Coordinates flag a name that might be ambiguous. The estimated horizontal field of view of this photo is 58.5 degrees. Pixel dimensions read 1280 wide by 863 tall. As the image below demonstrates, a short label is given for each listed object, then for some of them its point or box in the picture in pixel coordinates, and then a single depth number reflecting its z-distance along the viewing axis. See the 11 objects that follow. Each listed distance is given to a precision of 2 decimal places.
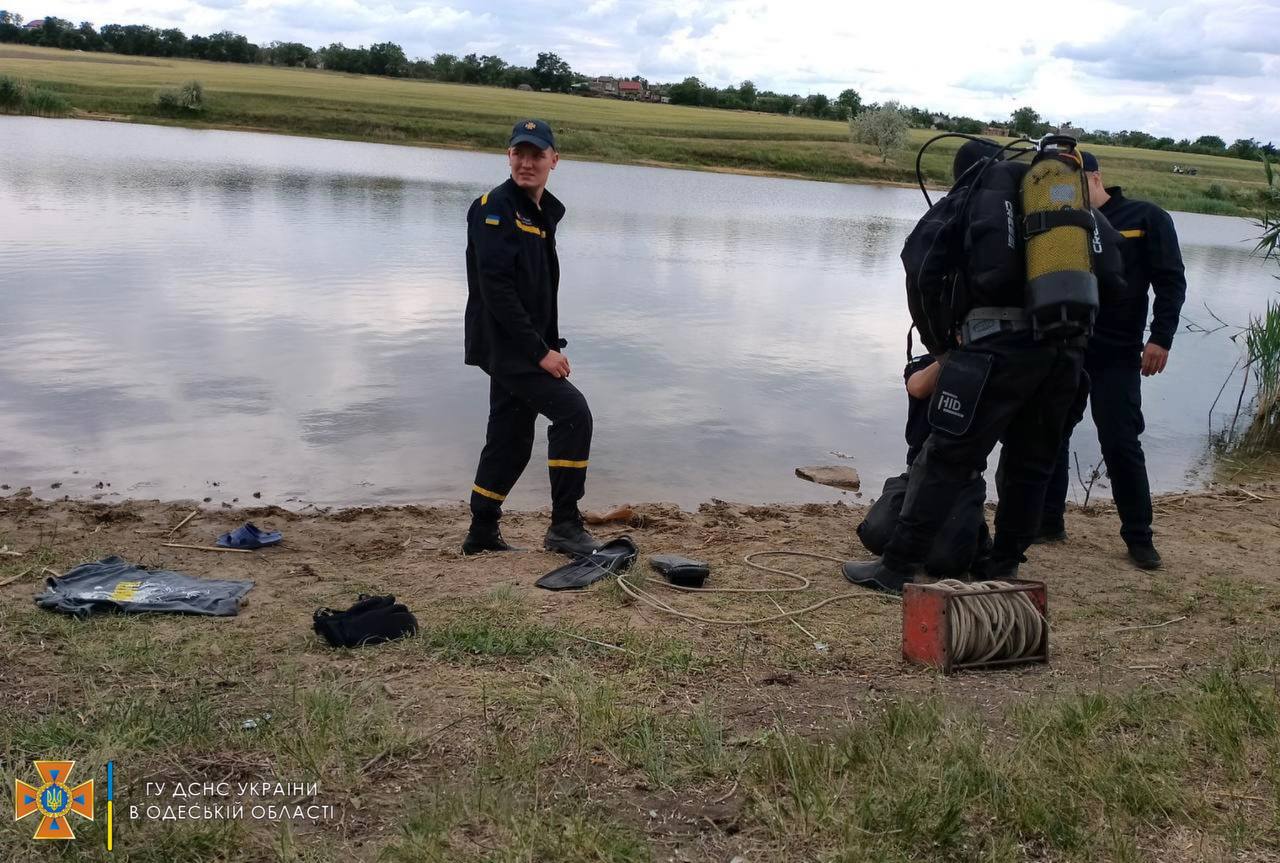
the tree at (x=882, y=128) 65.69
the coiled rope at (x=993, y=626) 4.50
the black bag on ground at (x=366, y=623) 4.49
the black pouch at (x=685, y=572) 5.68
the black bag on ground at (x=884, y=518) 6.20
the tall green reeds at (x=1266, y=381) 10.97
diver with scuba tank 5.05
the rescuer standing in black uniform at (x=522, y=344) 5.89
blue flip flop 6.21
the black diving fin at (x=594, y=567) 5.54
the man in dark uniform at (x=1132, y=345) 6.36
